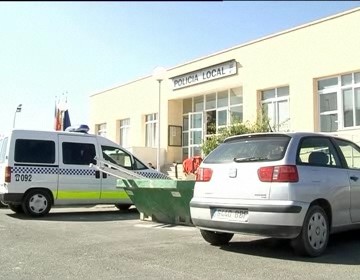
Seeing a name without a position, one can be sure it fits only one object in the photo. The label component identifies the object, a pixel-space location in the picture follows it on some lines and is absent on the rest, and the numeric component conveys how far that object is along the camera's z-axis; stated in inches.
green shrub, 653.9
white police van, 488.1
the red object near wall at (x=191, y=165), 601.0
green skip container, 378.3
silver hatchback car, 260.5
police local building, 685.3
